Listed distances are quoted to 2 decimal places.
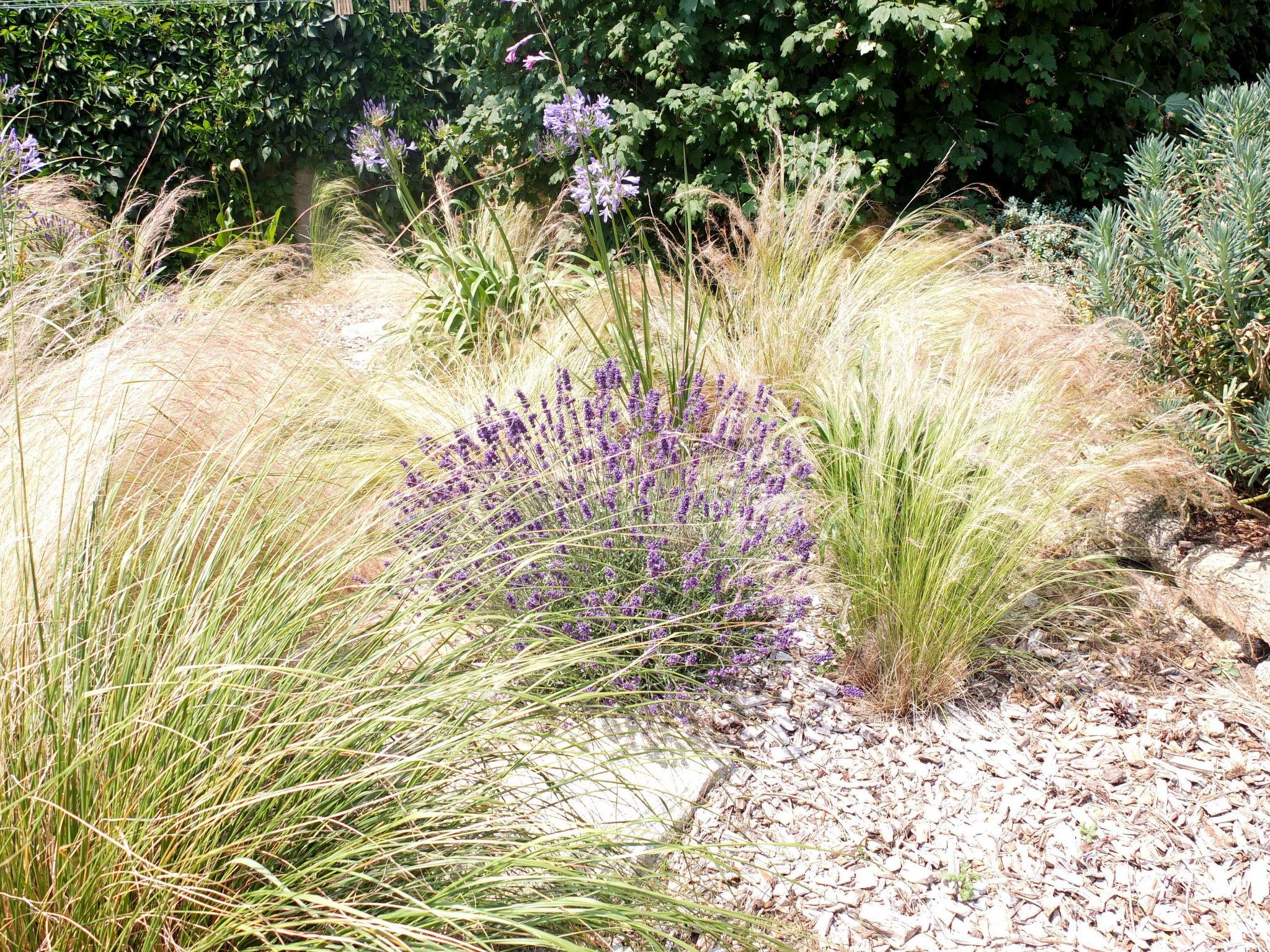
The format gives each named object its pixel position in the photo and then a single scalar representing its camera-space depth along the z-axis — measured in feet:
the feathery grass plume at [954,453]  7.88
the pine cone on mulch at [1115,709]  7.80
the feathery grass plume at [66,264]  10.01
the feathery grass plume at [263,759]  4.12
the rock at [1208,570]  8.55
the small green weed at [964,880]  6.37
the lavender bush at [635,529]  7.41
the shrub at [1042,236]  13.65
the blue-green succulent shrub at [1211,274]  9.31
